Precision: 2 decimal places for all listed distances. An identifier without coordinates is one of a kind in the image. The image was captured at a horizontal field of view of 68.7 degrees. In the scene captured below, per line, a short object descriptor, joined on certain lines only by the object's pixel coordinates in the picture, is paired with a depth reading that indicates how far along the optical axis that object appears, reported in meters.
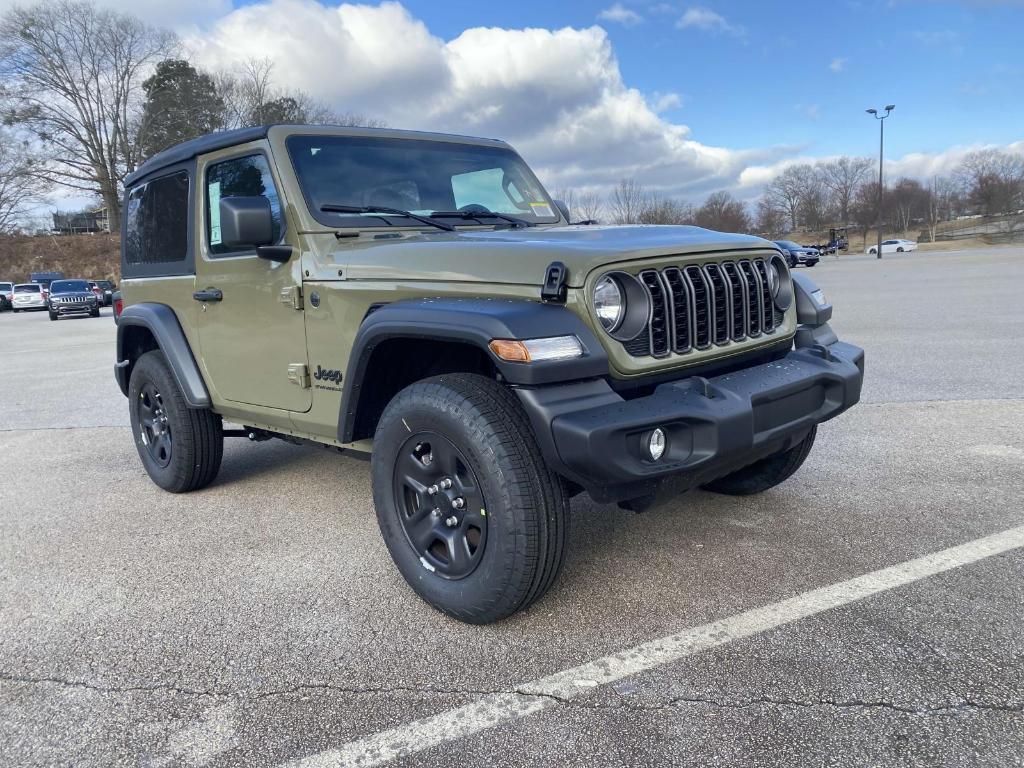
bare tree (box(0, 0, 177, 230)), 47.28
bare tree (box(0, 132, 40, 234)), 49.62
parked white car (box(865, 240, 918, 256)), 66.88
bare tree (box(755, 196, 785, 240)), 88.79
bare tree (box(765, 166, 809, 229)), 91.19
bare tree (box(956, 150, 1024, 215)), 78.56
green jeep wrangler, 2.52
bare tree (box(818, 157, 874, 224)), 90.06
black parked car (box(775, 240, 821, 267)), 33.31
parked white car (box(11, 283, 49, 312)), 35.47
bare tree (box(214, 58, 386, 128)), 49.25
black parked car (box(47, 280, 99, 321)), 27.34
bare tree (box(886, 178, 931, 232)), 90.44
